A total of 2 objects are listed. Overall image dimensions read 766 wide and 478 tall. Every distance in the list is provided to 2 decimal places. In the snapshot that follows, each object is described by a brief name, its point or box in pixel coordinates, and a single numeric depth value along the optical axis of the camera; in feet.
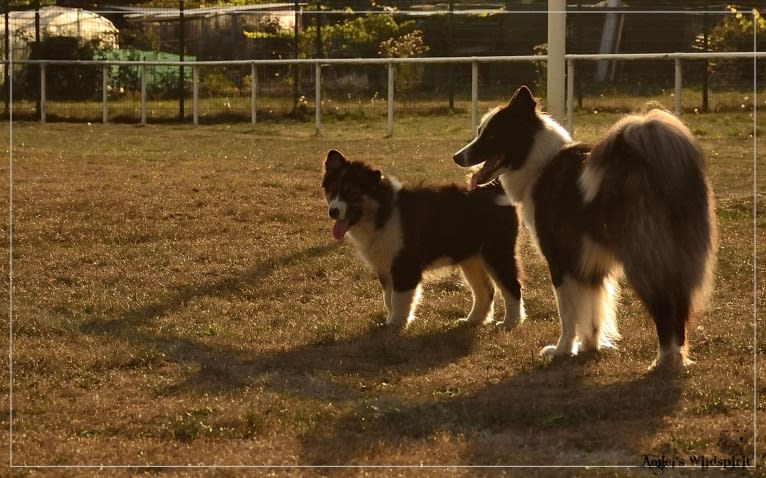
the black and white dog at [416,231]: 27.35
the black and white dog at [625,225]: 21.79
